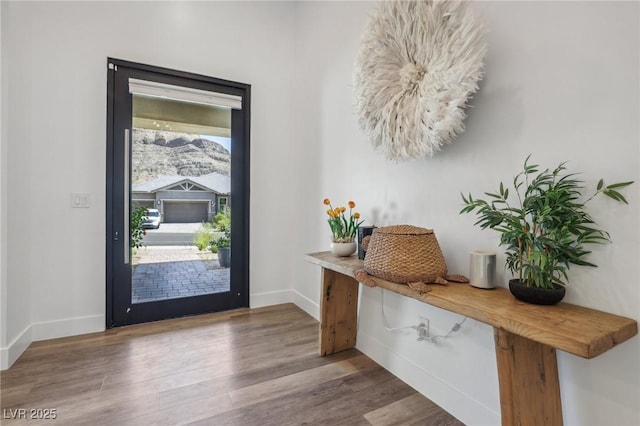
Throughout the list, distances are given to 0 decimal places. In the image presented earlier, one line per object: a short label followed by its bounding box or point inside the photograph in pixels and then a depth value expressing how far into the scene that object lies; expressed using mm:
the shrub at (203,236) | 2762
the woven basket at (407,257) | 1290
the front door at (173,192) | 2422
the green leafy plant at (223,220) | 2820
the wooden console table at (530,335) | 828
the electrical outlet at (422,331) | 1625
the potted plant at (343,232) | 1930
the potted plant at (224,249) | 2852
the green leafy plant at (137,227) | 2506
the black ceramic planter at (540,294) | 1010
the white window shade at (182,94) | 2441
